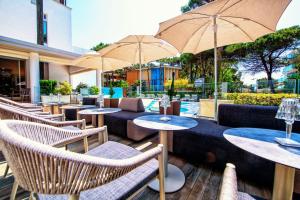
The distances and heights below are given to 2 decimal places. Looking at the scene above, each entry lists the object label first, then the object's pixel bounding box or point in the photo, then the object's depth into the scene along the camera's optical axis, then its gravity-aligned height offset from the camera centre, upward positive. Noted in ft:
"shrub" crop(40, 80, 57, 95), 27.45 +0.71
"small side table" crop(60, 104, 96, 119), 14.55 -1.57
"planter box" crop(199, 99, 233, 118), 16.46 -1.46
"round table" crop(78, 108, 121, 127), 9.73 -1.31
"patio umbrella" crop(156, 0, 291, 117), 7.72 +4.35
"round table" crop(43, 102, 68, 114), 17.57 -1.65
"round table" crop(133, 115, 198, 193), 5.75 -1.24
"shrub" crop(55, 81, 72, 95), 28.30 +0.34
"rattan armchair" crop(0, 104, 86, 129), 5.41 -0.97
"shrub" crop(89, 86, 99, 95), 35.51 +0.22
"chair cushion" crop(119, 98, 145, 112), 13.28 -1.09
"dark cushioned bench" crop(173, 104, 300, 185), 6.30 -2.36
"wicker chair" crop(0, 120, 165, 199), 2.27 -1.28
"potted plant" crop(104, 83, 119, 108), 16.19 -1.09
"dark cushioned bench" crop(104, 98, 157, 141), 10.95 -2.20
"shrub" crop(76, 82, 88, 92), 38.06 +1.34
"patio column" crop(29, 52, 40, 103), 24.81 +2.17
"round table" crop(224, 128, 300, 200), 2.93 -1.16
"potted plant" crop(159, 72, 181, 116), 12.18 -1.27
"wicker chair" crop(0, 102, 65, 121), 7.94 -1.36
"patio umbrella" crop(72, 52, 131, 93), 19.74 +3.85
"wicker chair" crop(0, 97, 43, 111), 8.92 -0.87
